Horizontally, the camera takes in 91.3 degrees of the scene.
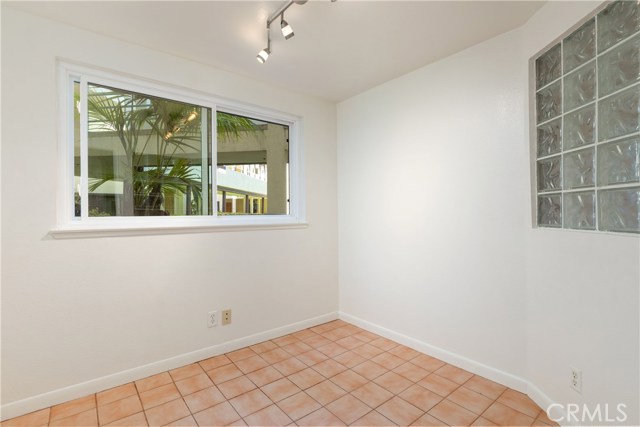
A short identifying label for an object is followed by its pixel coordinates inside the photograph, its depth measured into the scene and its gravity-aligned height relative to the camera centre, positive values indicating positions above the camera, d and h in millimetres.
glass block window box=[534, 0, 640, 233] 1352 +442
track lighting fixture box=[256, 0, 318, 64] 1721 +1169
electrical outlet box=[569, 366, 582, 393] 1563 -840
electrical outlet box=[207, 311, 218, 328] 2510 -823
